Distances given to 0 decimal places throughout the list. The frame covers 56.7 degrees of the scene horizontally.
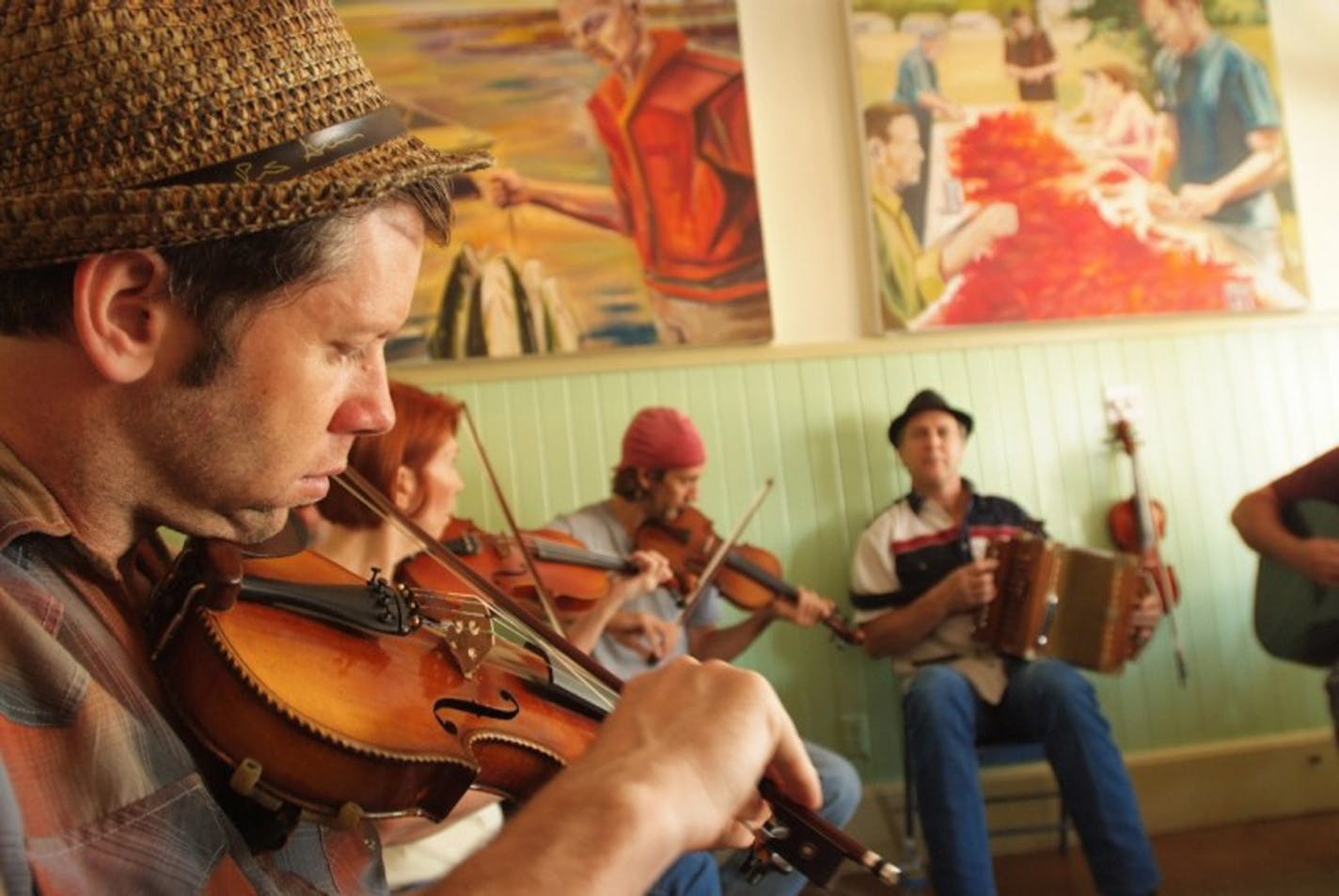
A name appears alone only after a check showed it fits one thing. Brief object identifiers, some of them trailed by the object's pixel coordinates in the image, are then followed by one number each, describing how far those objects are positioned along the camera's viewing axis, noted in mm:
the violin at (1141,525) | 3670
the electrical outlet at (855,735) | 3619
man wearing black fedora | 2891
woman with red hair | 2260
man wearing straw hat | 626
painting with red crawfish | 3775
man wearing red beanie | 2977
